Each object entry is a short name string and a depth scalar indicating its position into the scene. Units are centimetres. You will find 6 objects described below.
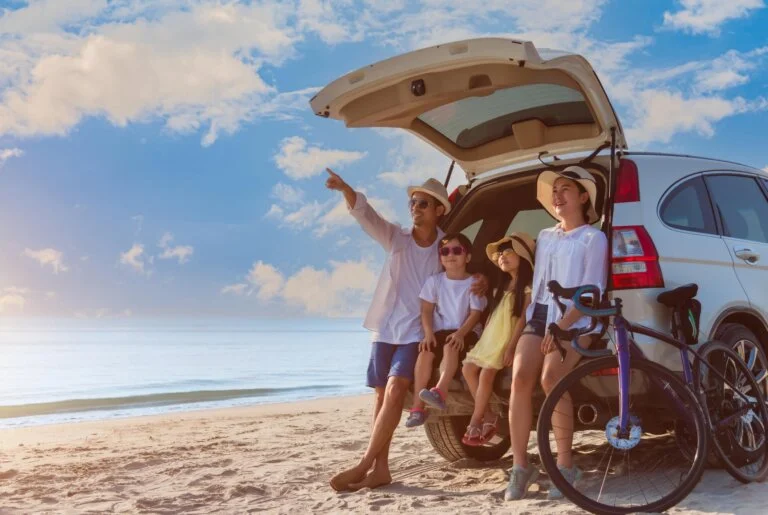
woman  464
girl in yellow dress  494
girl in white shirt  521
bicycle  448
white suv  469
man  556
